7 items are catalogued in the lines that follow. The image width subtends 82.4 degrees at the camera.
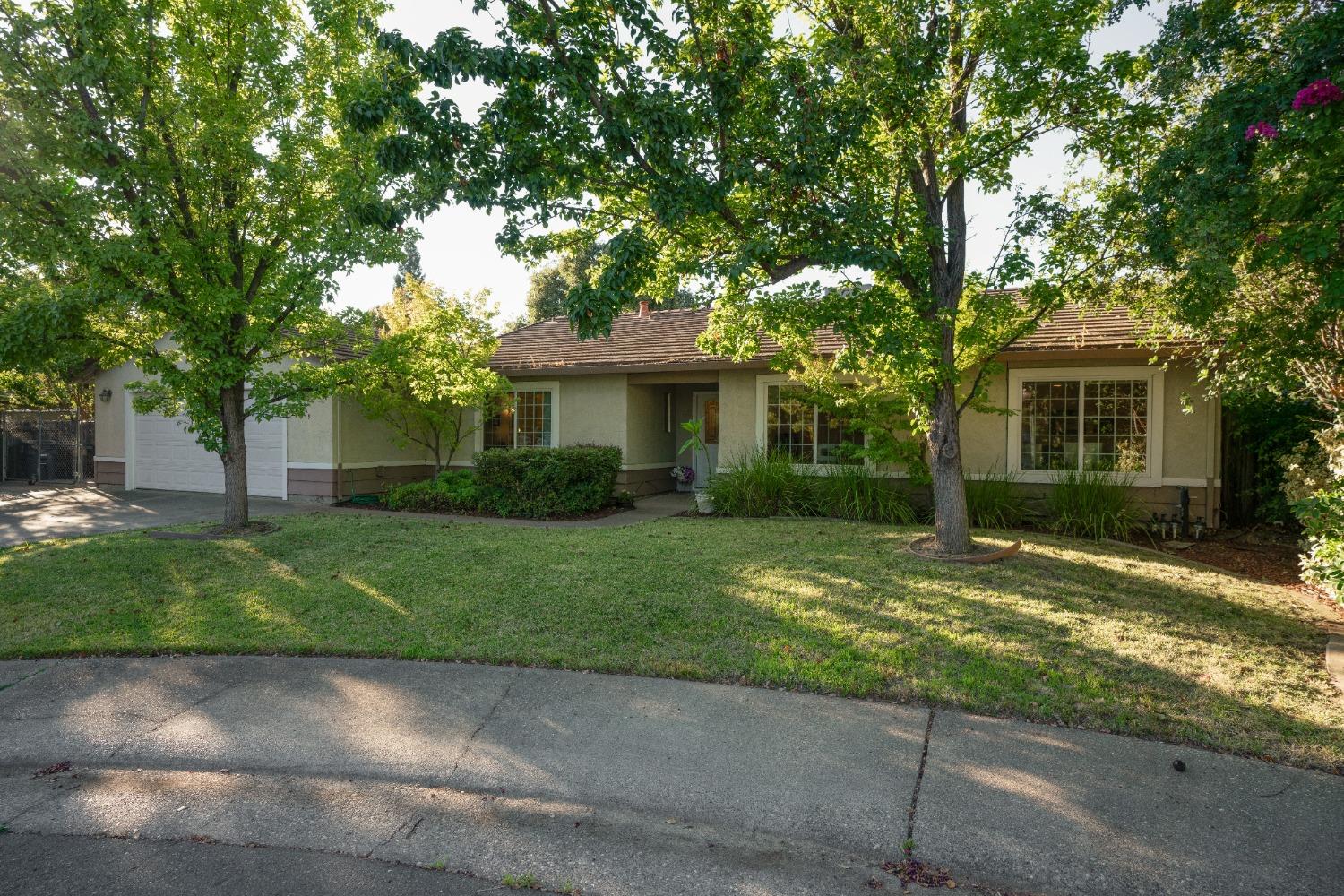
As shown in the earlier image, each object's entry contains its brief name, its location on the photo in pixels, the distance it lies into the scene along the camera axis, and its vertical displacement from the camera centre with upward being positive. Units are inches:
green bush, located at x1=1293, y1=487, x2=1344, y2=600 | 213.3 -27.5
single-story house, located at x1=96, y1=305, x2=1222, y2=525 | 455.5 +15.4
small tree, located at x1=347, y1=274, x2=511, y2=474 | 433.7 +42.2
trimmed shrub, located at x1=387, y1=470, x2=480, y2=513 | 529.0 -38.3
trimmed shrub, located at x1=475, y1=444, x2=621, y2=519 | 504.1 -26.3
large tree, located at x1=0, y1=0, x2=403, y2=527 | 338.3 +122.9
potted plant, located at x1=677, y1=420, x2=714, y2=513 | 515.2 -2.7
